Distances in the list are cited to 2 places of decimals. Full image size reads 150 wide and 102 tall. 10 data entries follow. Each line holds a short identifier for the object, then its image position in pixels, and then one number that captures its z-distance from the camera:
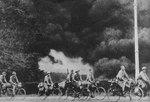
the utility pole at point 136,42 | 23.17
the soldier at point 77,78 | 21.66
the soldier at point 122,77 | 20.50
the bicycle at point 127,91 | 20.38
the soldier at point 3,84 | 23.12
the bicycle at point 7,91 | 23.20
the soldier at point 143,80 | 19.98
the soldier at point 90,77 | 21.52
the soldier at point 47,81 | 22.49
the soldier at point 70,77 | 21.89
